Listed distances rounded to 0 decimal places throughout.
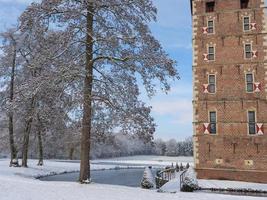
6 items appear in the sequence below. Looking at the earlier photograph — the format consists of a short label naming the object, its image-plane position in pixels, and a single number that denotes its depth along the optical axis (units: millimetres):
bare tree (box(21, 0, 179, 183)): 13938
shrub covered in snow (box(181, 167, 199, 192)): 16359
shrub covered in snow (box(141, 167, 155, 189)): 16562
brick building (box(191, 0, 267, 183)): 22906
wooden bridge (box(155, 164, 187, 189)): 21969
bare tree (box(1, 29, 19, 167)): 27875
